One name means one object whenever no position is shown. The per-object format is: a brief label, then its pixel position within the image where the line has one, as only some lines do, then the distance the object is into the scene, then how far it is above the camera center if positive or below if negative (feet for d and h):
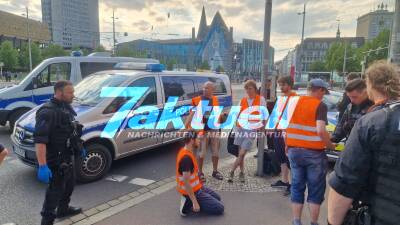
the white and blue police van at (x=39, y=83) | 25.46 -1.32
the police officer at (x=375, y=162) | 4.58 -1.47
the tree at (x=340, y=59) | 175.06 +10.87
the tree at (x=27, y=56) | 166.95 +8.20
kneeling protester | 11.96 -5.09
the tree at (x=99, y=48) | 175.87 +15.01
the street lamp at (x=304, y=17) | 109.75 +23.54
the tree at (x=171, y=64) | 258.49 +8.05
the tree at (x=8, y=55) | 161.68 +7.95
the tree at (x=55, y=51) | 154.30 +10.64
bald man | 16.44 -3.73
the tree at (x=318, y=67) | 256.48 +8.08
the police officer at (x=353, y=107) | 10.26 -1.15
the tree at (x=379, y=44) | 138.62 +16.41
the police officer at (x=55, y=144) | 10.22 -2.81
